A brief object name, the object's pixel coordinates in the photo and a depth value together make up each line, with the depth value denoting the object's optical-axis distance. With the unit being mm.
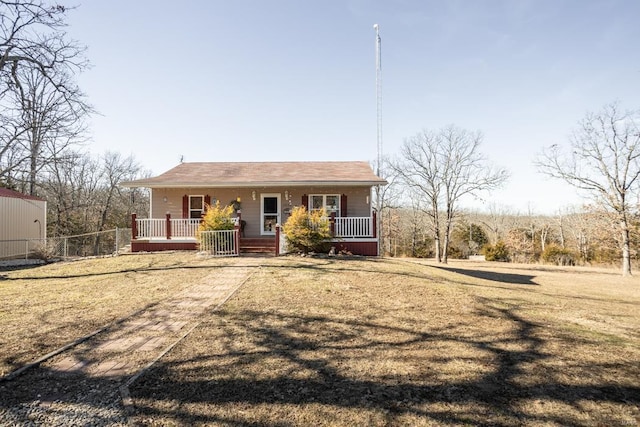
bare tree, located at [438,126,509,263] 24250
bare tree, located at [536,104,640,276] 17797
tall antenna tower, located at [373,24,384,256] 18078
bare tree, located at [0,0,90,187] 9281
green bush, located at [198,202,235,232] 11828
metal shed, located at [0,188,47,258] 14891
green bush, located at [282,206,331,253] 11742
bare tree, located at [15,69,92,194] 10220
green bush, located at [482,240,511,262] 26578
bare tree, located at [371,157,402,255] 32969
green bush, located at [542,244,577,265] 25125
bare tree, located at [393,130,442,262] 25750
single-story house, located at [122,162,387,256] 13562
